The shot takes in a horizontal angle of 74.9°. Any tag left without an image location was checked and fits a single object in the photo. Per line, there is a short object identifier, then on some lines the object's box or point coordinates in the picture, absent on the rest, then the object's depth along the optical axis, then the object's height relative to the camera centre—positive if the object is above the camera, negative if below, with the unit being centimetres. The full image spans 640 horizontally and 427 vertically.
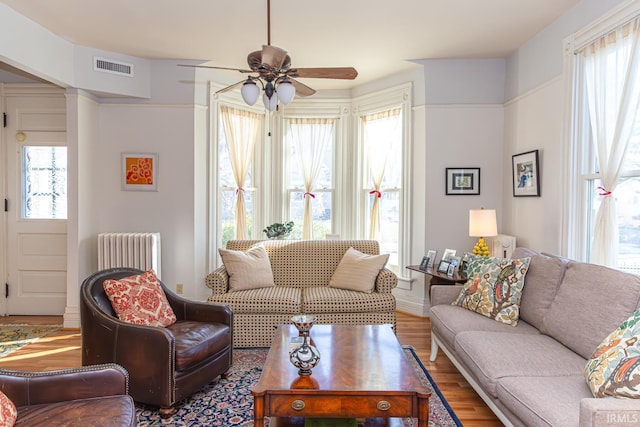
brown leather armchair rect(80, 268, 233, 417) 247 -88
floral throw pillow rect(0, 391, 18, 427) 155 -79
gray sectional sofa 172 -78
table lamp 388 -13
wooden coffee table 189 -83
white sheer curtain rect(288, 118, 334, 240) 550 +81
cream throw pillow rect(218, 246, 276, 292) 379 -57
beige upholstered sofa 358 -83
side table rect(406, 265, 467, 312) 376 -62
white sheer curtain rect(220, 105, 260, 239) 512 +77
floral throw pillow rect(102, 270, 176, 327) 276 -64
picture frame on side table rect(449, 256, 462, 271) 395 -51
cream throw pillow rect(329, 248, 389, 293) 380 -59
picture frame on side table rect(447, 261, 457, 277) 391 -57
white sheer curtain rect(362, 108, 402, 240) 508 +78
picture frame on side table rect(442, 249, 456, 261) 412 -45
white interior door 459 +1
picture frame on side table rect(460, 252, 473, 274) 360 -50
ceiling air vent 426 +147
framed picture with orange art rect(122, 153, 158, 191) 461 +40
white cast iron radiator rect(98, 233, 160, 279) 434 -45
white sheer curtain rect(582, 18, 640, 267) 262 +67
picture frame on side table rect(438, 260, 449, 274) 402 -56
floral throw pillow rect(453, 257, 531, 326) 288 -57
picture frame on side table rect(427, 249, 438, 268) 430 -50
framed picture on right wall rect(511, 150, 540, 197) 380 +33
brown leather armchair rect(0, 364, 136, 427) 165 -83
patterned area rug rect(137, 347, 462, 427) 247 -126
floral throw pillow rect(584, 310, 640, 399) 161 -63
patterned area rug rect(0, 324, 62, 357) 370 -123
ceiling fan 252 +88
